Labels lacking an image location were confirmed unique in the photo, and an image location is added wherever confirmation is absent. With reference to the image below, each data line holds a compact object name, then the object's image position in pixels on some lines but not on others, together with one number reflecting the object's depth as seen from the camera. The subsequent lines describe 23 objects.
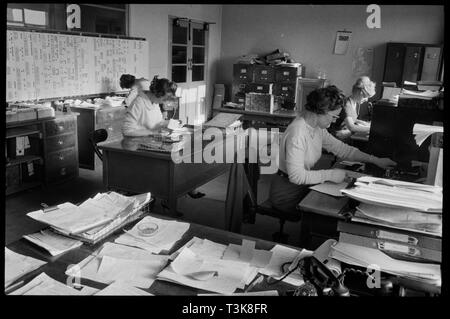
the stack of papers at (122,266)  1.16
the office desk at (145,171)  2.88
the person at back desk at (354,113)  3.97
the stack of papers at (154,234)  1.36
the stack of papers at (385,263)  1.08
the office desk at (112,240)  1.12
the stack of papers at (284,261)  1.18
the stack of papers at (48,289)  1.07
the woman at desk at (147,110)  3.36
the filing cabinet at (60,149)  4.02
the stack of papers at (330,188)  1.90
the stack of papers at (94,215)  1.35
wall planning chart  4.17
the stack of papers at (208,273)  1.13
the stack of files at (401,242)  1.20
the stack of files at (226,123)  3.72
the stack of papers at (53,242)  1.29
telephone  0.98
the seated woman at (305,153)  2.27
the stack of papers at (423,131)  1.53
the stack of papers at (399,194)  1.16
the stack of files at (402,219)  1.21
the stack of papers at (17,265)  1.14
